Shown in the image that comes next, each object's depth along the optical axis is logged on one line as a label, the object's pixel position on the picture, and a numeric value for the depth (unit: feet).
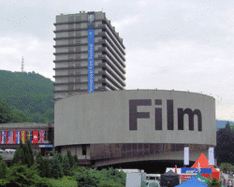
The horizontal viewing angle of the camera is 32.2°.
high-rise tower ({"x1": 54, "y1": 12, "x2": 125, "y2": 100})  440.04
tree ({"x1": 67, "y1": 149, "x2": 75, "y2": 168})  167.49
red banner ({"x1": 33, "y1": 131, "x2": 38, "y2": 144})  265.05
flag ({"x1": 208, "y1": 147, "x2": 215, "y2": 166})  181.00
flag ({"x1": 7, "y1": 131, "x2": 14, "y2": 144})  266.88
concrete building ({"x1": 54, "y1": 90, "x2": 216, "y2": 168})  213.05
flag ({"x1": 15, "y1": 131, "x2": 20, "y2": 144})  266.36
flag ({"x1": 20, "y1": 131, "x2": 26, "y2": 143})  266.16
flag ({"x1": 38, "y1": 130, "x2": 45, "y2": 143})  264.93
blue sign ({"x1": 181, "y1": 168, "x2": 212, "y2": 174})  131.54
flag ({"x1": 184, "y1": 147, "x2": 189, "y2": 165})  183.78
